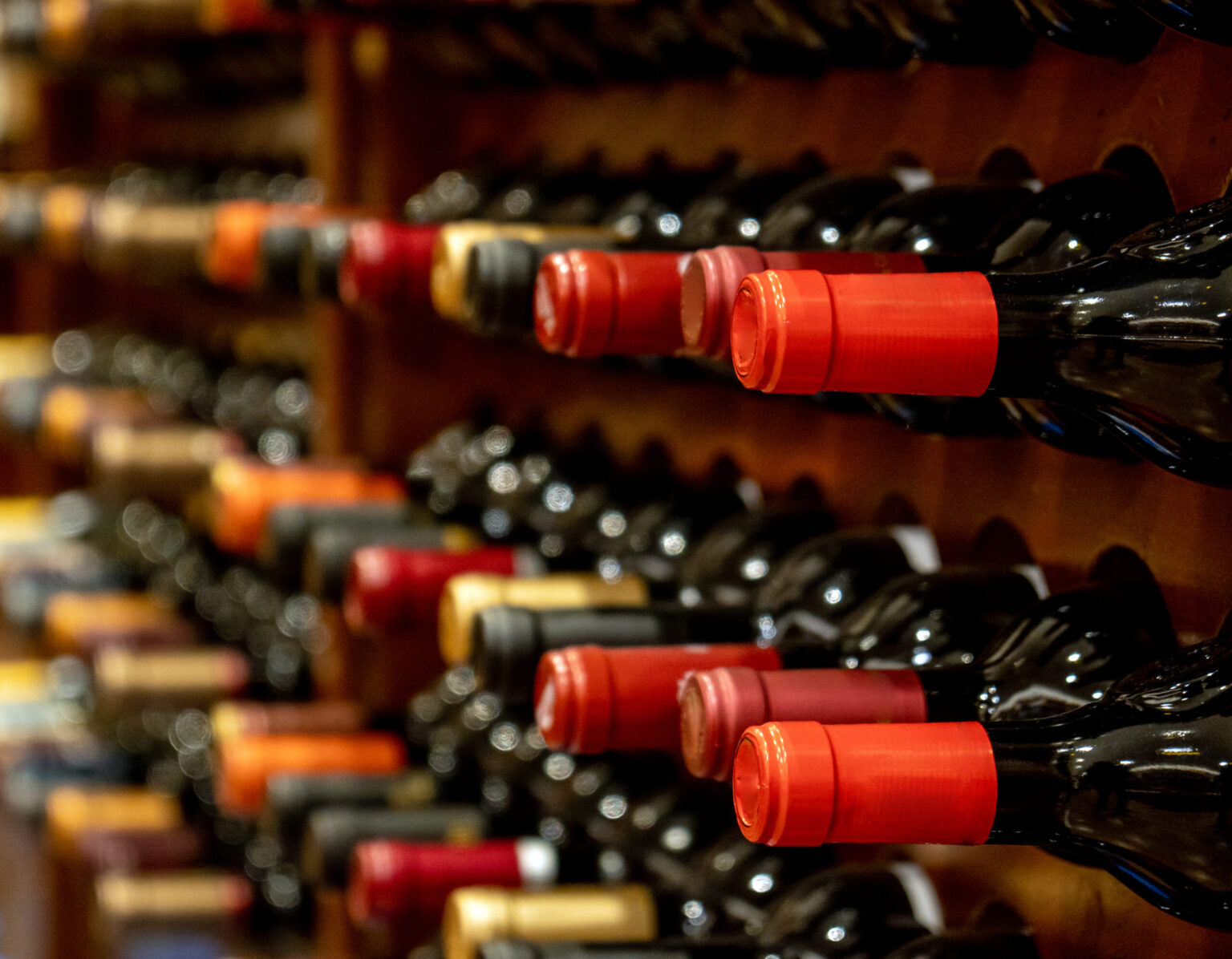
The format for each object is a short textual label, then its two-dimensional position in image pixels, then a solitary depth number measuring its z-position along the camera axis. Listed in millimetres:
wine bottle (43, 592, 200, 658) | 2082
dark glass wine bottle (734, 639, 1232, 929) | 890
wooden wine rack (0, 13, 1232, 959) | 964
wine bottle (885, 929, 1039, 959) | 1000
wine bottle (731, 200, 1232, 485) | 897
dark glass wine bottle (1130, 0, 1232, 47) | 898
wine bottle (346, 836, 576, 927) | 1193
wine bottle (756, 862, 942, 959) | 1043
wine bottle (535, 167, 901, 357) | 1036
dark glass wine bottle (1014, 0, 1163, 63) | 948
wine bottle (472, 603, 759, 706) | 1096
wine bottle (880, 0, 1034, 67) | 997
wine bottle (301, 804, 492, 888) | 1277
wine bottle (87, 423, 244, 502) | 1918
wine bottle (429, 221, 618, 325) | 1157
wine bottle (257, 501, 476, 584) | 1348
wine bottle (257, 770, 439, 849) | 1330
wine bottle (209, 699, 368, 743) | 1486
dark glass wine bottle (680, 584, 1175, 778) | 947
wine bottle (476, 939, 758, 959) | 1065
